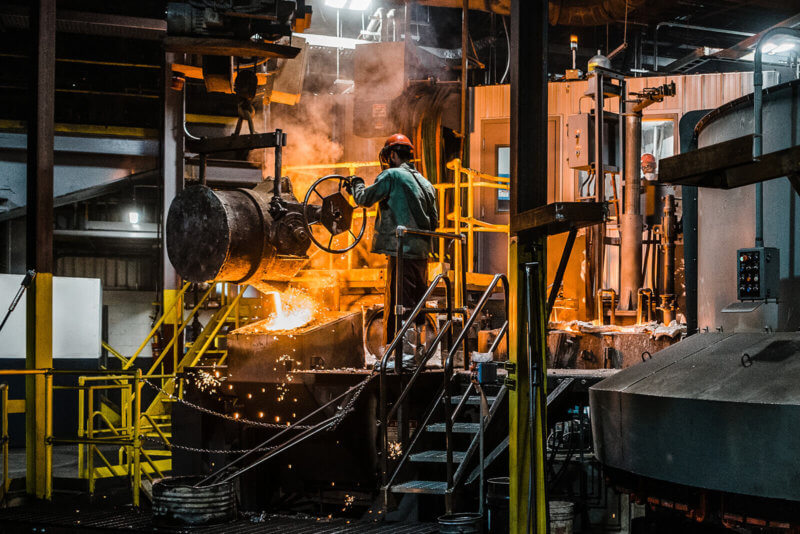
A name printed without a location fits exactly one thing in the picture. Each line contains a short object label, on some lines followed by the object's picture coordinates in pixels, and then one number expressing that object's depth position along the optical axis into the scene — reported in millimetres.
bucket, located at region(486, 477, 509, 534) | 6172
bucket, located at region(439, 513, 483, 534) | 5922
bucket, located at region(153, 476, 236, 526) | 6816
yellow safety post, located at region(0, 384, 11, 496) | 7836
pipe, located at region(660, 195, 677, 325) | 11453
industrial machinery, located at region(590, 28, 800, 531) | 4836
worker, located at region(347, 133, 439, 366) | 8008
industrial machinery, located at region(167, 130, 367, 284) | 7996
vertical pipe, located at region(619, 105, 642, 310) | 11586
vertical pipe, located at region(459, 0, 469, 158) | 12870
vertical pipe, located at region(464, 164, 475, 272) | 10708
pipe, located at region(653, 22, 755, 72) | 16141
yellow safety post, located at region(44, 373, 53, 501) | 8531
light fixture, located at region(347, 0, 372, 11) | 15836
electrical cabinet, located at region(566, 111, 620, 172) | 8203
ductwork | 14648
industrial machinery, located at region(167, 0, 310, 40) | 8469
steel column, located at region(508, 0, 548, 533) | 5086
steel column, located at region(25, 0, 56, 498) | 8562
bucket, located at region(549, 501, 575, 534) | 6086
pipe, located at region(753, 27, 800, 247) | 5051
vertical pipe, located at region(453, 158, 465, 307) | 9958
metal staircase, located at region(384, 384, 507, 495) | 6496
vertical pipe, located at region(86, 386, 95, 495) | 9320
